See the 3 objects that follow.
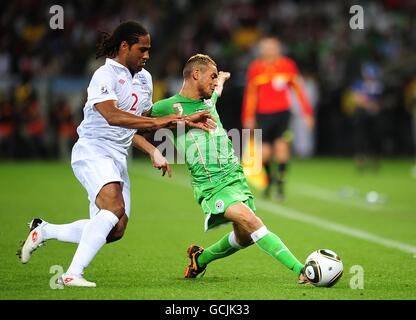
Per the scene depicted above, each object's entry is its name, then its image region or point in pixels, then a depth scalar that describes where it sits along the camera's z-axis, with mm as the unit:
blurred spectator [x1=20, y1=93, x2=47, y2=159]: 24016
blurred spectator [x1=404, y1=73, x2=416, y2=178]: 26000
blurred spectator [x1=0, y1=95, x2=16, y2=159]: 23703
